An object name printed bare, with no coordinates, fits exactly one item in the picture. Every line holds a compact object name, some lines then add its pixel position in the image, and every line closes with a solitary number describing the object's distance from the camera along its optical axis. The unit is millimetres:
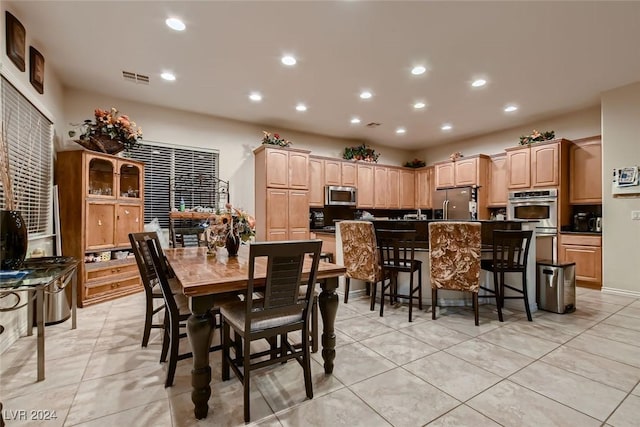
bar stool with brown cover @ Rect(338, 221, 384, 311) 3400
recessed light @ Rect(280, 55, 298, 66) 3377
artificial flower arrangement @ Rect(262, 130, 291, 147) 5395
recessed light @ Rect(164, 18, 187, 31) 2717
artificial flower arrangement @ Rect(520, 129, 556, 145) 5207
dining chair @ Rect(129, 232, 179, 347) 2166
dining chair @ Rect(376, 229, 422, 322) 3115
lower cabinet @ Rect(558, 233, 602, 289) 4449
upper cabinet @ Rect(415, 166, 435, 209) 7316
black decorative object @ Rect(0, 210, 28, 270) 1988
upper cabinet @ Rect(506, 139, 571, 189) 4973
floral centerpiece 2648
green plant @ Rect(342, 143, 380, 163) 6812
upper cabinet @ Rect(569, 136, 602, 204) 4762
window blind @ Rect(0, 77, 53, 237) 2578
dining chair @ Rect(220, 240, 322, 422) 1578
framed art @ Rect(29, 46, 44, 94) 2977
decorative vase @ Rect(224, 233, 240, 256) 2629
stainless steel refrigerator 6156
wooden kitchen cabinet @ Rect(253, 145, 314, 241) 5305
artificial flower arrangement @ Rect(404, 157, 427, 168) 7719
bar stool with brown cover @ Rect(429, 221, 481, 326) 2988
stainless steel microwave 6227
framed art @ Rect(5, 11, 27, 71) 2490
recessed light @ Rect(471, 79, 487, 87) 3938
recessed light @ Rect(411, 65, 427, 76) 3596
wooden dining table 1568
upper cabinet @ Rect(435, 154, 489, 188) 6156
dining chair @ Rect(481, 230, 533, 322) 3104
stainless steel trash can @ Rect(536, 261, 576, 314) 3354
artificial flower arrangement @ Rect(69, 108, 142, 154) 3846
